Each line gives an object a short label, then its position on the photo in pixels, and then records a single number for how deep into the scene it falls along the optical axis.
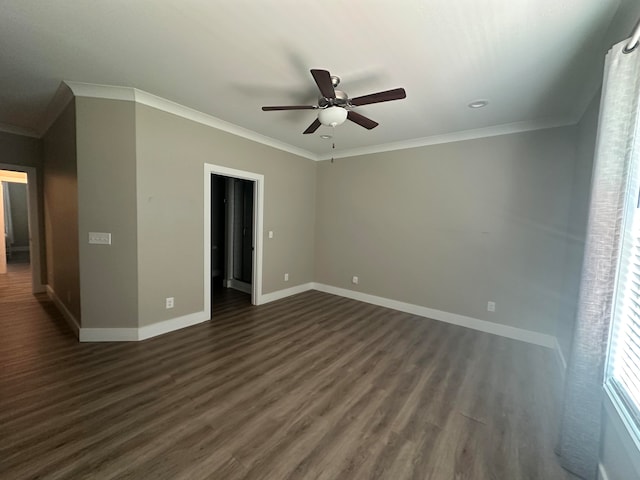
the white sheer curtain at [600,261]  1.40
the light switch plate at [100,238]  2.88
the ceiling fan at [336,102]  1.97
